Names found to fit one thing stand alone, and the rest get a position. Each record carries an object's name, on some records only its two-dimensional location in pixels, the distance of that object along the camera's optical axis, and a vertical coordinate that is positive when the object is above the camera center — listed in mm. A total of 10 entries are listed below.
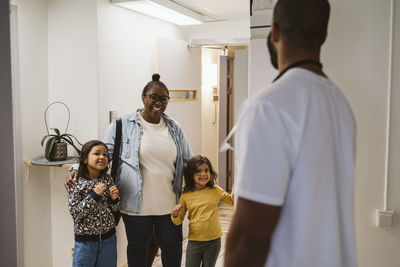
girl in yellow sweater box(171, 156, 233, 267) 2381 -639
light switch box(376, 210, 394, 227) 1742 -482
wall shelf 2576 -373
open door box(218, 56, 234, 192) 5496 -139
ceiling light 2908 +749
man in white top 840 -118
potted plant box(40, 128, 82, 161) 2656 -279
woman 2320 -419
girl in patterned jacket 2205 -568
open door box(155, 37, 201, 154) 3443 +275
